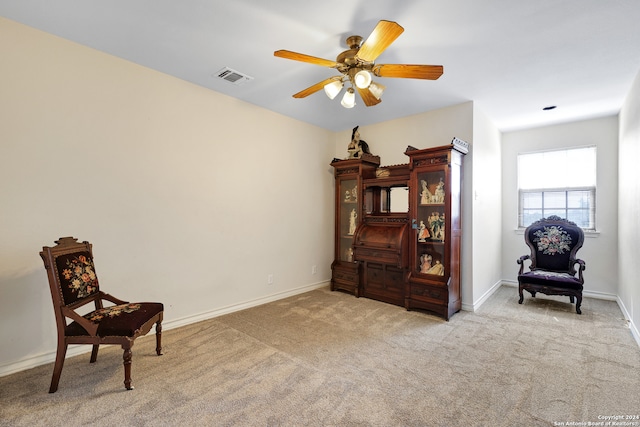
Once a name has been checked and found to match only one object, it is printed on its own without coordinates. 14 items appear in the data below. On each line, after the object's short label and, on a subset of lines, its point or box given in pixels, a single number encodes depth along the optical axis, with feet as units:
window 14.75
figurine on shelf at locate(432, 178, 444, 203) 12.07
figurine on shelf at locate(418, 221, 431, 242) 12.43
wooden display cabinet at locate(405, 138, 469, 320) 11.62
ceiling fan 6.47
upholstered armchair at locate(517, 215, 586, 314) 12.32
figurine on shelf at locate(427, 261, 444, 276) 11.98
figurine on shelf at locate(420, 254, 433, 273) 12.33
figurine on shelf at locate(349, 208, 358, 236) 15.30
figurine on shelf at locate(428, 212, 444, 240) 12.16
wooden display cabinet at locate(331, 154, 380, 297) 14.66
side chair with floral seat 6.59
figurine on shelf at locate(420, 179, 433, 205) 12.46
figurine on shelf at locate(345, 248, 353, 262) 15.13
